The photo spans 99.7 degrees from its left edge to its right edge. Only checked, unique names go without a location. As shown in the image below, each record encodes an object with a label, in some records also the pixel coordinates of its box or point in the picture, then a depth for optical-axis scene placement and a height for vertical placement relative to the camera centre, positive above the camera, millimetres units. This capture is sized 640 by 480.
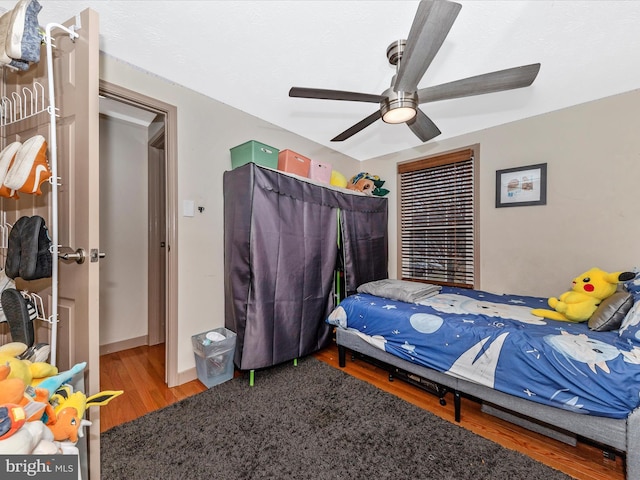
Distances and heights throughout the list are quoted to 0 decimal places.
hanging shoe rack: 1064 +545
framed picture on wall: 2598 +514
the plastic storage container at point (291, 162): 2482 +701
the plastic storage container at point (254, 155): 2234 +706
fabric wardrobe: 2105 -206
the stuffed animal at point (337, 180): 3082 +653
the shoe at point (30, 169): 1032 +265
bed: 1276 -703
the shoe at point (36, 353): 1025 -454
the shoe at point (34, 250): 1049 -54
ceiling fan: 1106 +860
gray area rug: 1348 -1164
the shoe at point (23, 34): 989 +752
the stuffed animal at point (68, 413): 827 -566
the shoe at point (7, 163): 1095 +302
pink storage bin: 2742 +681
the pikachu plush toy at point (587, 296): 1749 -393
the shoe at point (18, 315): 1068 -312
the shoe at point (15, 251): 1086 -58
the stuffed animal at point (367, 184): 3437 +684
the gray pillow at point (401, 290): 2320 -482
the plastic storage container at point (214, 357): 2102 -953
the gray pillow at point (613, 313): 1550 -439
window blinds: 3066 +217
